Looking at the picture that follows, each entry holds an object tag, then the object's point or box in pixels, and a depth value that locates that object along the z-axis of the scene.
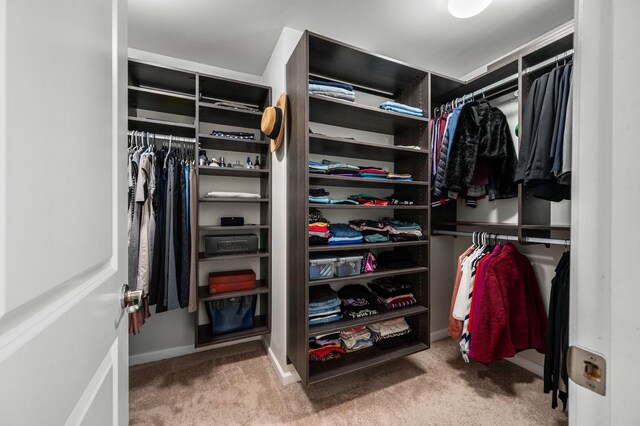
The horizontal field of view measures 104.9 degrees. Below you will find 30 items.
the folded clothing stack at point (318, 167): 1.68
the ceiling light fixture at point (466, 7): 1.44
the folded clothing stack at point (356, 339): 1.86
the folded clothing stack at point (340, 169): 1.75
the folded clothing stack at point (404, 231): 1.96
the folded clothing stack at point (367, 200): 1.91
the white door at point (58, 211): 0.29
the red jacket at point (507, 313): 1.66
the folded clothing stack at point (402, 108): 1.88
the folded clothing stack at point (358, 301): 1.85
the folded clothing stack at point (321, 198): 1.72
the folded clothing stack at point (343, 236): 1.76
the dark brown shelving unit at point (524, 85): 1.59
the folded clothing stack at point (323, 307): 1.70
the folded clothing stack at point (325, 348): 1.74
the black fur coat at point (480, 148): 1.84
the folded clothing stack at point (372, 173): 1.86
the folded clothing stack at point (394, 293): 1.97
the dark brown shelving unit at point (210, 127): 1.96
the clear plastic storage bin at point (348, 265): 1.77
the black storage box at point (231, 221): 2.12
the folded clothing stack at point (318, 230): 1.67
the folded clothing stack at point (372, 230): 1.91
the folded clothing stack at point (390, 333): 1.94
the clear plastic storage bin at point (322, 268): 1.66
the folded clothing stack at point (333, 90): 1.64
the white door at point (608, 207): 0.35
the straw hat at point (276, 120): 1.79
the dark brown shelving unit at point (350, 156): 1.58
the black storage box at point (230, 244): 2.05
